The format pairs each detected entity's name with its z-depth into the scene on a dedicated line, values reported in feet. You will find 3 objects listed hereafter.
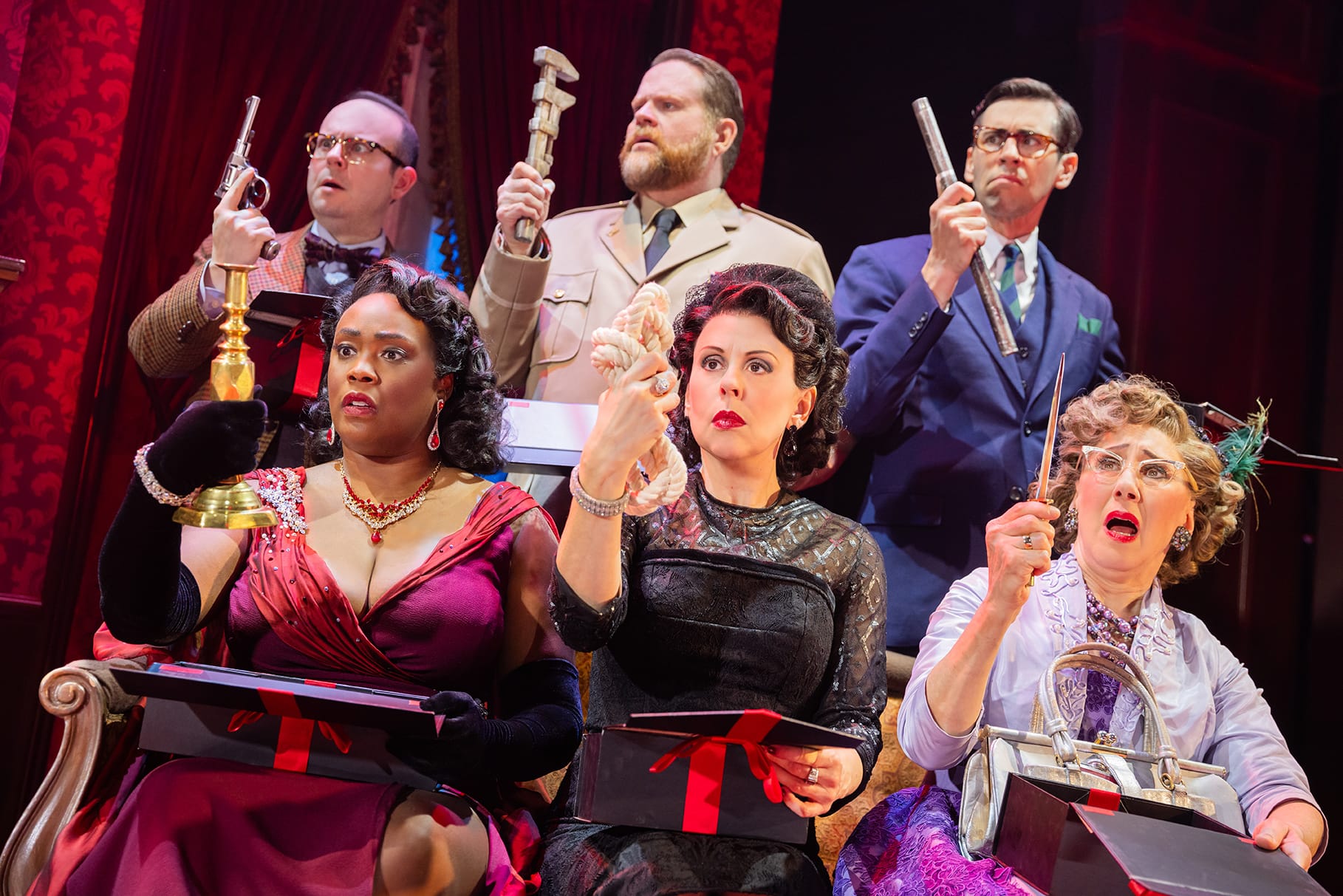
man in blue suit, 19.61
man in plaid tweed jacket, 19.70
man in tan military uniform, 19.71
